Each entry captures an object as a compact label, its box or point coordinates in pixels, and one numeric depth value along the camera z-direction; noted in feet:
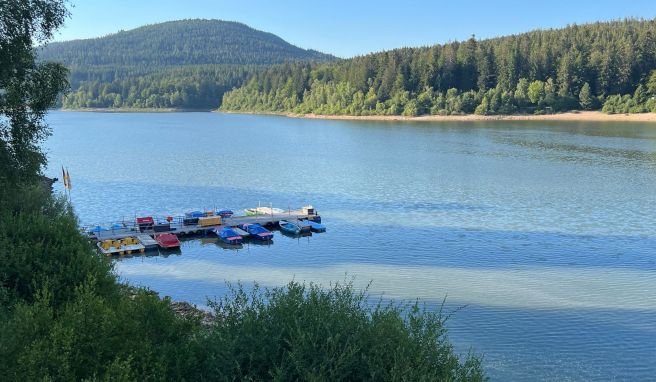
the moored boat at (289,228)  158.81
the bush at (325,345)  41.60
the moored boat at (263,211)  177.89
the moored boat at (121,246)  142.20
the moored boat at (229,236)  151.12
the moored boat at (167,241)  146.30
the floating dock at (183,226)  152.38
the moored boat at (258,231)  153.69
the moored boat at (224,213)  172.04
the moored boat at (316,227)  160.56
